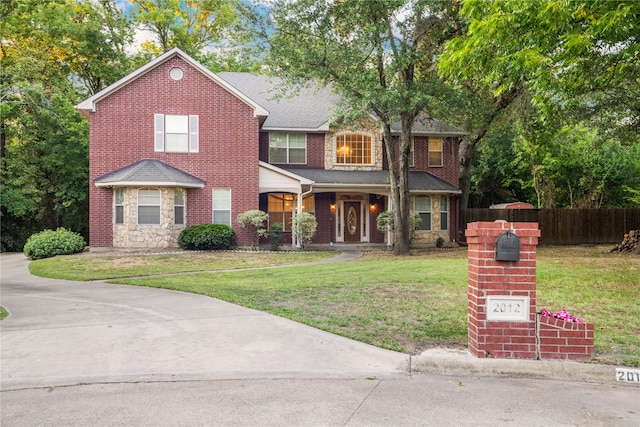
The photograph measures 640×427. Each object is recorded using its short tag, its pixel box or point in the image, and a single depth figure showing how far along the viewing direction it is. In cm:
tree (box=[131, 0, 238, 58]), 3134
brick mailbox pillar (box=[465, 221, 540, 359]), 481
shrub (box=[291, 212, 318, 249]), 2008
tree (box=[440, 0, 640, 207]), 727
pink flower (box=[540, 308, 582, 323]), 493
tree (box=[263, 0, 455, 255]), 1591
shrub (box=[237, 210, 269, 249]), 1953
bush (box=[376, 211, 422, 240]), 2128
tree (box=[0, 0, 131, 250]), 2356
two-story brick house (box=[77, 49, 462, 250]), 1897
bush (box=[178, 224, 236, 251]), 1852
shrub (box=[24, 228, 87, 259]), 1737
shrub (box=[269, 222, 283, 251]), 2031
